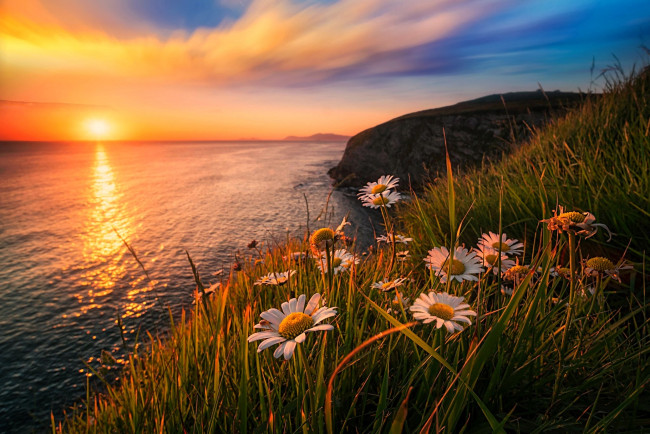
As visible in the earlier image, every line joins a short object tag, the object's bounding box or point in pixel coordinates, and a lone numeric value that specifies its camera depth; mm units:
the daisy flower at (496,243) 270
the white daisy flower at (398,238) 324
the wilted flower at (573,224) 172
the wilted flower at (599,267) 226
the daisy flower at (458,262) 219
